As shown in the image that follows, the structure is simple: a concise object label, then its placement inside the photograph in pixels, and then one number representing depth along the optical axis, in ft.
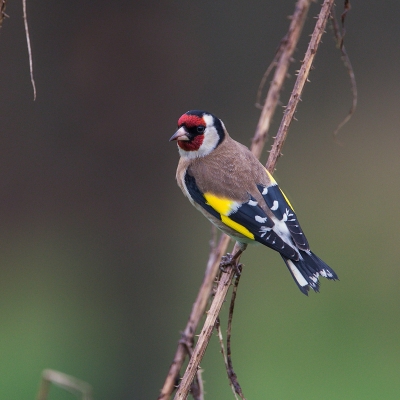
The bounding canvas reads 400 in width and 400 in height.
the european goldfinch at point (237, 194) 16.98
